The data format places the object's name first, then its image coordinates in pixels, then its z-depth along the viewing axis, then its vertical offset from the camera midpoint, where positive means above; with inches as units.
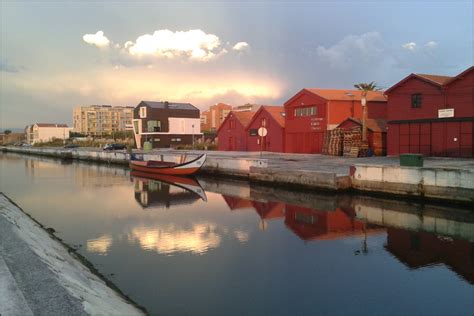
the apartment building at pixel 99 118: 7057.1 +547.3
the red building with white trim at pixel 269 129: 1727.4 +85.6
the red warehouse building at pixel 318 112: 1512.1 +138.4
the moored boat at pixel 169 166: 1298.0 -59.3
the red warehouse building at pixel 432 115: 1070.4 +91.7
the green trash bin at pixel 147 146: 2485.2 +18.5
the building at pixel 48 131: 5970.5 +268.3
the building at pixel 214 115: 7347.4 +613.2
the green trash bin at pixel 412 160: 745.0 -22.2
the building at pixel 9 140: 7431.1 +182.1
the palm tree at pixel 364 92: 1306.3 +191.7
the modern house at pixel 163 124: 2923.2 +183.0
